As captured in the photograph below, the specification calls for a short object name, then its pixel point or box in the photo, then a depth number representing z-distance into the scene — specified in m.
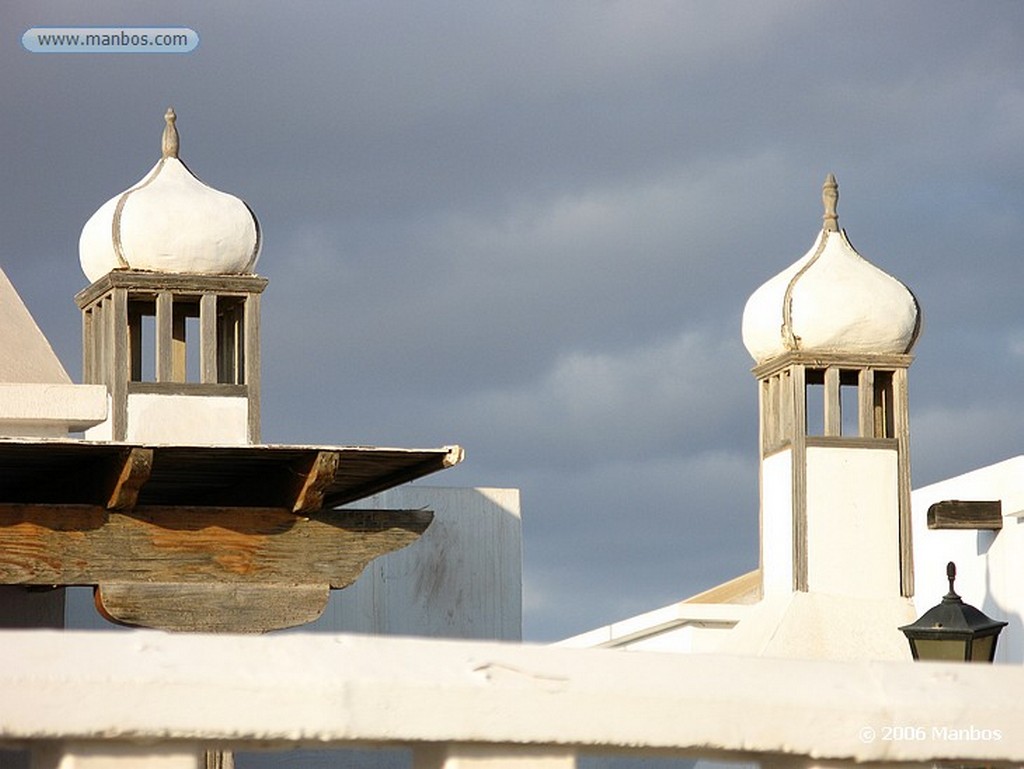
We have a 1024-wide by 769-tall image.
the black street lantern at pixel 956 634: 14.84
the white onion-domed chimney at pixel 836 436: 30.94
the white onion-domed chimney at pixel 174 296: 28.20
